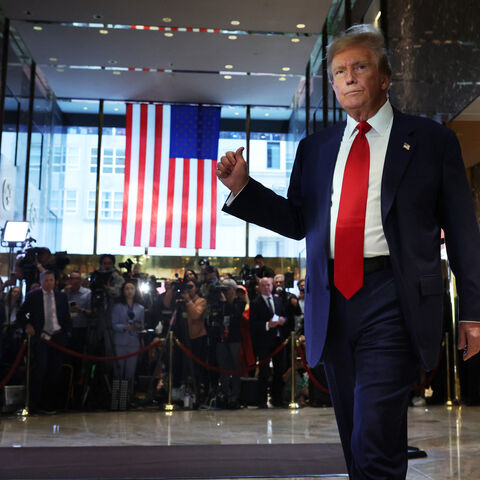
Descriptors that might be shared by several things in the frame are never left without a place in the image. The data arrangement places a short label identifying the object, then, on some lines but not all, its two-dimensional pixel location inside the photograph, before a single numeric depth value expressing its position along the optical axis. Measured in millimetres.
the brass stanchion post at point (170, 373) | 7602
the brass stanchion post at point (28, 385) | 7254
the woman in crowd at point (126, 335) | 7629
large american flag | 11234
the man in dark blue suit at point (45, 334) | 7270
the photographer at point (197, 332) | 7719
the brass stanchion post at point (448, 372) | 7712
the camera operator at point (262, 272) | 8952
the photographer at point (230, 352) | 7648
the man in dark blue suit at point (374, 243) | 1595
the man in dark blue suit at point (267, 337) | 7750
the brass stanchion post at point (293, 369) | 7636
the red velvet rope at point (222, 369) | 7430
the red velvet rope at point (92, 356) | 7117
